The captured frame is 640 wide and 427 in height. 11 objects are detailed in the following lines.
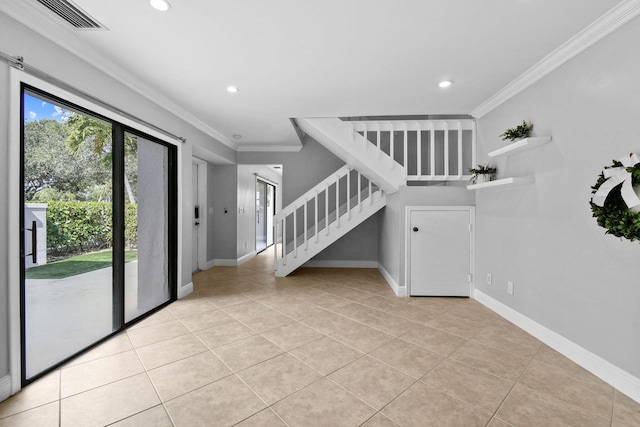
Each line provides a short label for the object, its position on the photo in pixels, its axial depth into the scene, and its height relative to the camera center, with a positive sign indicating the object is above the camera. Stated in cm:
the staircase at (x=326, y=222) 473 -14
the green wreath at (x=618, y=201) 156 +8
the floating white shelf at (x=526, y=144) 241 +62
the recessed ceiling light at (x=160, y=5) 168 +129
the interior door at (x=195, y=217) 515 -6
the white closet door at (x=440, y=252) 368 -52
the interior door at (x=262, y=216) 835 -7
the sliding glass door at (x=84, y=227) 196 -11
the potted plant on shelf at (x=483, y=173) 320 +48
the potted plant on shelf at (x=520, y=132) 264 +79
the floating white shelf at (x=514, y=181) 259 +31
